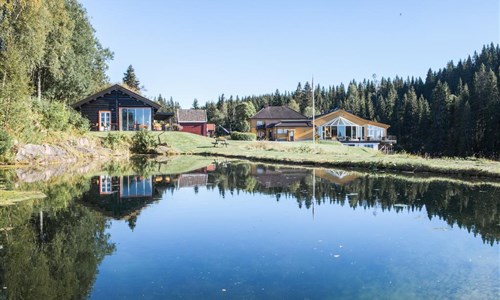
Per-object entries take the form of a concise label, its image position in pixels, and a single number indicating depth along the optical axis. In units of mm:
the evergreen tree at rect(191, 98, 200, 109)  129625
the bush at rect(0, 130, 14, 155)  20750
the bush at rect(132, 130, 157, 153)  36188
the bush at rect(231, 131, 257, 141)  50969
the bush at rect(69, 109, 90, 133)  31244
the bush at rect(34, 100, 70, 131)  27375
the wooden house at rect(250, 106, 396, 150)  57250
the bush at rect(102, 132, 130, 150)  33125
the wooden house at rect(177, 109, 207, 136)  56188
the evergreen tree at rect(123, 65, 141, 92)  83706
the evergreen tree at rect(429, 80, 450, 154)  74625
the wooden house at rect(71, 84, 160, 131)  39906
